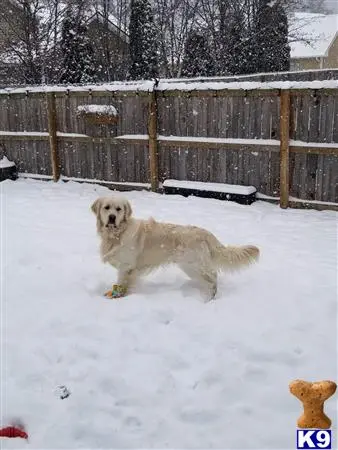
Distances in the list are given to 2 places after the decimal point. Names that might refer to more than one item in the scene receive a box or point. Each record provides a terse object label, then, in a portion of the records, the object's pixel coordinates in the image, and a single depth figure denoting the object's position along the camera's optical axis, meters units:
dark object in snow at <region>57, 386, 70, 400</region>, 3.10
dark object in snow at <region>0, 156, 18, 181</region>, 11.45
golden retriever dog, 4.63
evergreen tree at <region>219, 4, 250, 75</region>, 22.94
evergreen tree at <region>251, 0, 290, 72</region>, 22.72
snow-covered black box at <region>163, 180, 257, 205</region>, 8.59
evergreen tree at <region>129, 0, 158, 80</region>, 24.41
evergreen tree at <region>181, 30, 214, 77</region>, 24.14
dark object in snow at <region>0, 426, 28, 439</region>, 2.74
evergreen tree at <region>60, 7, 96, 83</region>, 20.42
